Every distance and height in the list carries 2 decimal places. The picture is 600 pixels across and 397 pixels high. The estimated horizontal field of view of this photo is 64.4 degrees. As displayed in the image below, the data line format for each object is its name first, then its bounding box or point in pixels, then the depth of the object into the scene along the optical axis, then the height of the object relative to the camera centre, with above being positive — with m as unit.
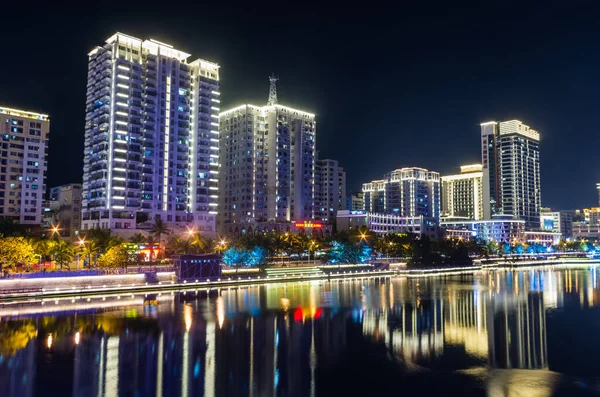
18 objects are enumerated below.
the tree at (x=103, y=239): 77.69 -0.97
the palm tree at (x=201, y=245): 88.62 -2.19
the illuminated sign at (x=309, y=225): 136.75 +2.45
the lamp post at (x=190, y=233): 103.00 +0.06
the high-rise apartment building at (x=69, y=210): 128.88 +6.33
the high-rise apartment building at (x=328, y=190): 162.00 +15.54
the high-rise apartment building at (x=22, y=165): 106.56 +15.67
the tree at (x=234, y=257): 84.94 -4.22
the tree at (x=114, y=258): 69.38 -3.65
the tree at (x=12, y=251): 60.53 -2.36
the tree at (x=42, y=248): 70.88 -2.24
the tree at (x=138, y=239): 88.31 -1.07
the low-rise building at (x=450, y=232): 198.16 +0.57
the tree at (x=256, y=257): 86.88 -4.32
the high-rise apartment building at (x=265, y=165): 139.50 +20.51
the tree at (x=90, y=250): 75.06 -2.63
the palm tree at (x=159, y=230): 91.69 +0.66
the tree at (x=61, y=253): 69.49 -2.91
